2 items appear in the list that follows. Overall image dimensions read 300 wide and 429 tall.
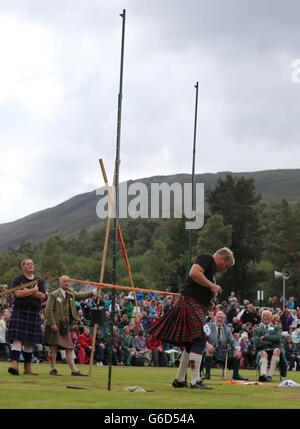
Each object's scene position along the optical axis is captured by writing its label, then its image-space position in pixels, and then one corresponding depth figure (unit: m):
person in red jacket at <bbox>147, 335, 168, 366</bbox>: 23.81
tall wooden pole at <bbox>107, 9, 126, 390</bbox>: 10.09
